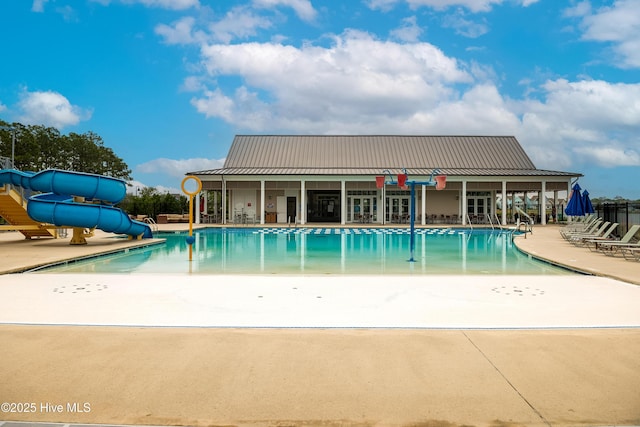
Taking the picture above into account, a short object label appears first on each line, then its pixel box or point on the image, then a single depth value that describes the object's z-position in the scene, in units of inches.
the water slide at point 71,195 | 593.9
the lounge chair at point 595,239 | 560.9
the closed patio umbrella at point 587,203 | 784.9
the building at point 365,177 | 1216.2
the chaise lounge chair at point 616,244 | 479.0
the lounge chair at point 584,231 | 680.4
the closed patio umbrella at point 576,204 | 762.8
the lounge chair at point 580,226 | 757.6
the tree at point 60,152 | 1344.7
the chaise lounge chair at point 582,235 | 616.2
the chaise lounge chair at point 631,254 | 469.1
